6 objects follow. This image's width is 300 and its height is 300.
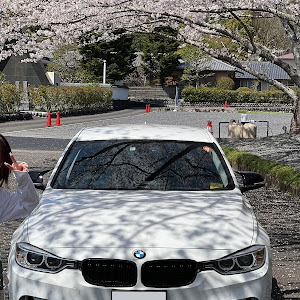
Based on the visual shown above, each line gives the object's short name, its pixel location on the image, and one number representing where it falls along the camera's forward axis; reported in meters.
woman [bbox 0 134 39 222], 3.45
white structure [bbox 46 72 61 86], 52.33
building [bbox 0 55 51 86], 49.47
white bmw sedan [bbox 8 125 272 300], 3.62
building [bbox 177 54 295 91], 79.07
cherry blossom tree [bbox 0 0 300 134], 13.28
